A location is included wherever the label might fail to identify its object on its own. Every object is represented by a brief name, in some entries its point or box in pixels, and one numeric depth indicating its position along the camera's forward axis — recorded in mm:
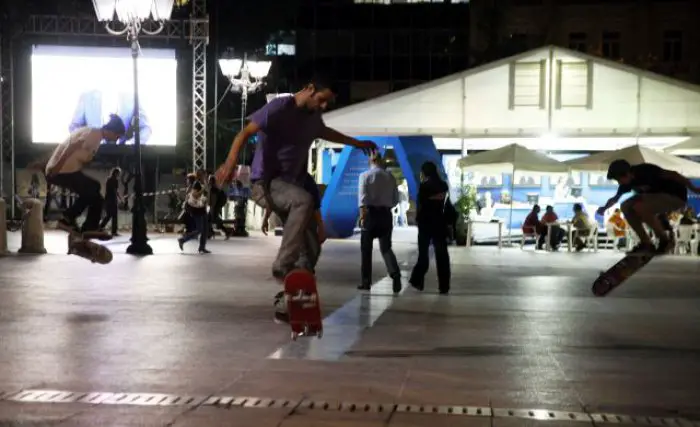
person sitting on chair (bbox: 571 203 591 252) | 22333
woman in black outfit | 11719
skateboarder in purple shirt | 6969
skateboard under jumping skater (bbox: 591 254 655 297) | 10422
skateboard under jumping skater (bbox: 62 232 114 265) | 11336
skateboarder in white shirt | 10883
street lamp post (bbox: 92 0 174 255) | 18312
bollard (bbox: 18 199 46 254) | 17555
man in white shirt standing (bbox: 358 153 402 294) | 11859
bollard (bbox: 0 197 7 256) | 16731
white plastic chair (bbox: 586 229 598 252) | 22672
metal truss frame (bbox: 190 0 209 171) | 27266
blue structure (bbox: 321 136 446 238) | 23391
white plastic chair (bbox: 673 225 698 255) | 21438
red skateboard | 6762
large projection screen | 29953
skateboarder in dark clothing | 9922
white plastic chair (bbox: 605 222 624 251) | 22781
